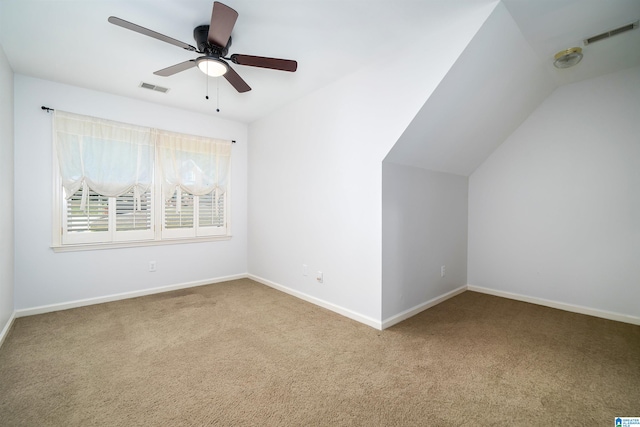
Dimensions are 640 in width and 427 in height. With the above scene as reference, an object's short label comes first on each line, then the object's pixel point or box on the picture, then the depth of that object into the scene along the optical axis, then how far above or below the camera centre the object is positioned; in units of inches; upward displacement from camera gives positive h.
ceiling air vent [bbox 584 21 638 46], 87.9 +59.0
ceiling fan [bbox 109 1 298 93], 73.0 +49.4
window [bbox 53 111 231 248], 130.1 +15.0
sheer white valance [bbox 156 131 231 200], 156.1 +29.4
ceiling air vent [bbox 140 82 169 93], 130.1 +60.2
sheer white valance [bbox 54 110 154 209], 129.0 +28.5
